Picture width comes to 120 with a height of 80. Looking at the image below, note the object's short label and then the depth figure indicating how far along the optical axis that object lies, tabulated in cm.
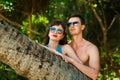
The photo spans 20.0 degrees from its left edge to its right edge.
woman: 333
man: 299
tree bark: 240
